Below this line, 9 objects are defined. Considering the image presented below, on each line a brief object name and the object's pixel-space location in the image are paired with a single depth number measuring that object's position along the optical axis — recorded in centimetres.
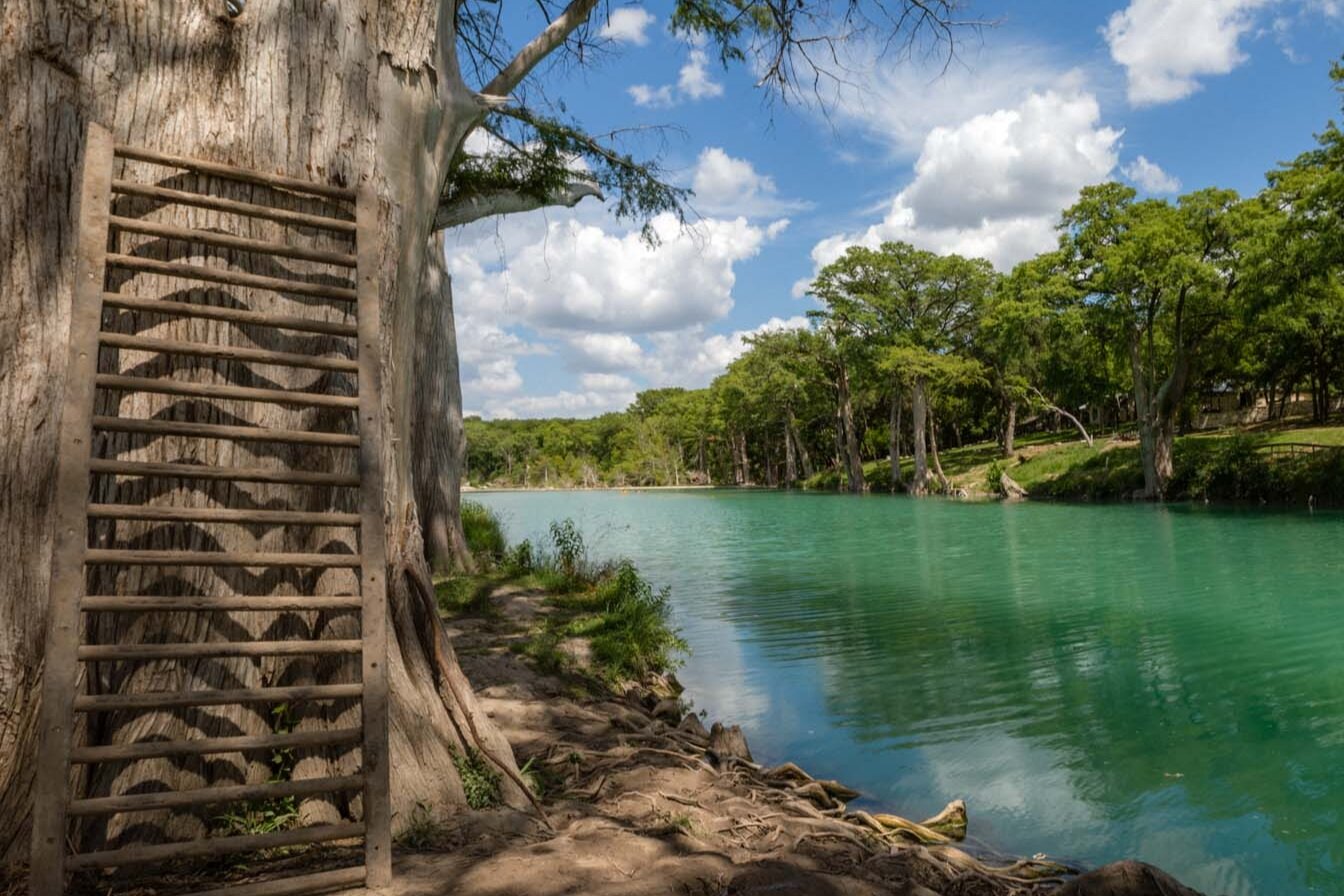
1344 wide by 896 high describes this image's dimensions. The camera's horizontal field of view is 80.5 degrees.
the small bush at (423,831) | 342
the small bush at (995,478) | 3928
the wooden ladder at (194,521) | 280
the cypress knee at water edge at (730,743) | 566
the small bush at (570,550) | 1196
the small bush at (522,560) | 1203
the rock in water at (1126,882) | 313
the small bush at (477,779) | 383
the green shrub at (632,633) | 786
